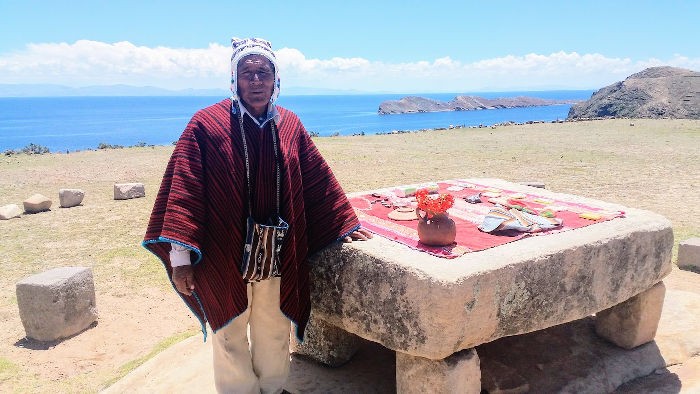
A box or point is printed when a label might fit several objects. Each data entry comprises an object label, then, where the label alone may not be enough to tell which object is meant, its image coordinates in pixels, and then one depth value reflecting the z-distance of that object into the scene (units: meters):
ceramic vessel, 3.71
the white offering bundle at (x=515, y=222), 4.07
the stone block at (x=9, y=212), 10.41
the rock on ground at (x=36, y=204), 10.89
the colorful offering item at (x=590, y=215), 4.41
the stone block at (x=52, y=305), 5.66
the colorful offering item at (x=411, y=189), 5.53
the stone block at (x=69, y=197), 11.38
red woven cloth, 3.77
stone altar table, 3.24
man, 3.39
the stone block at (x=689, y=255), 6.73
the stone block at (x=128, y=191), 12.07
